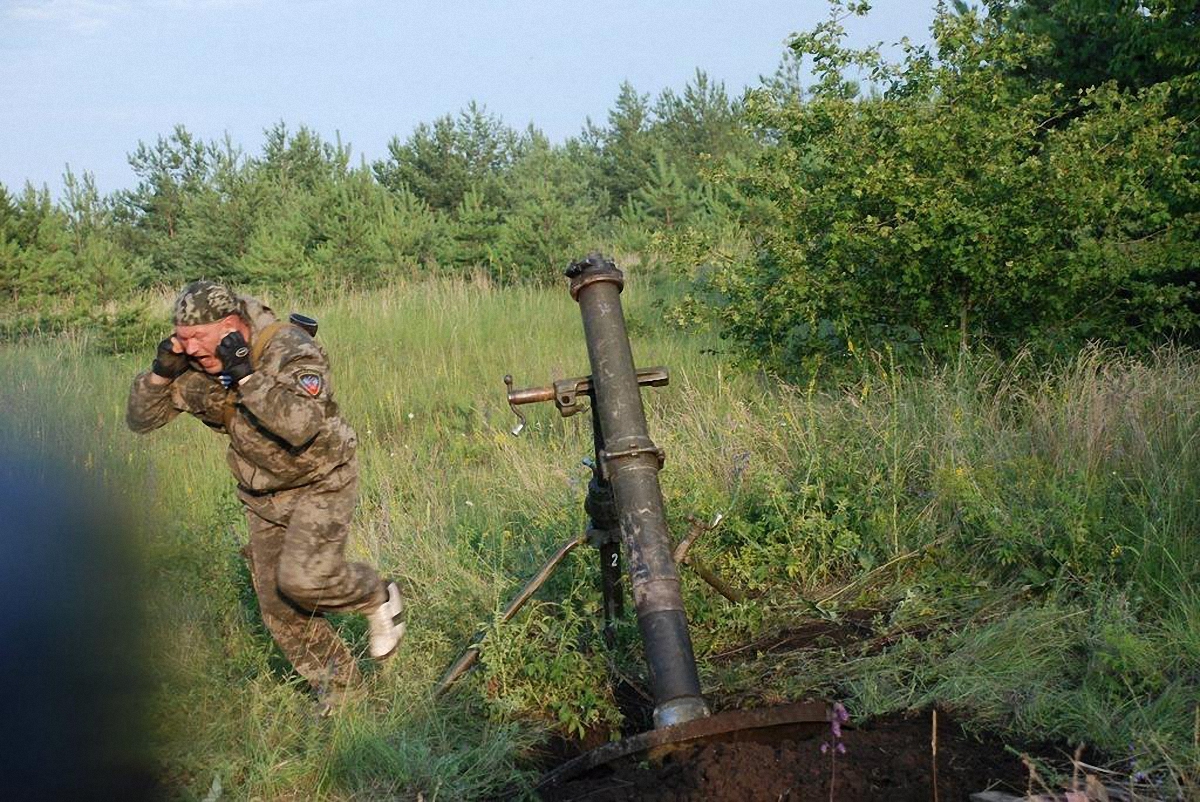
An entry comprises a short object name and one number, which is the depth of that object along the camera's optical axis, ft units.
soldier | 15.99
